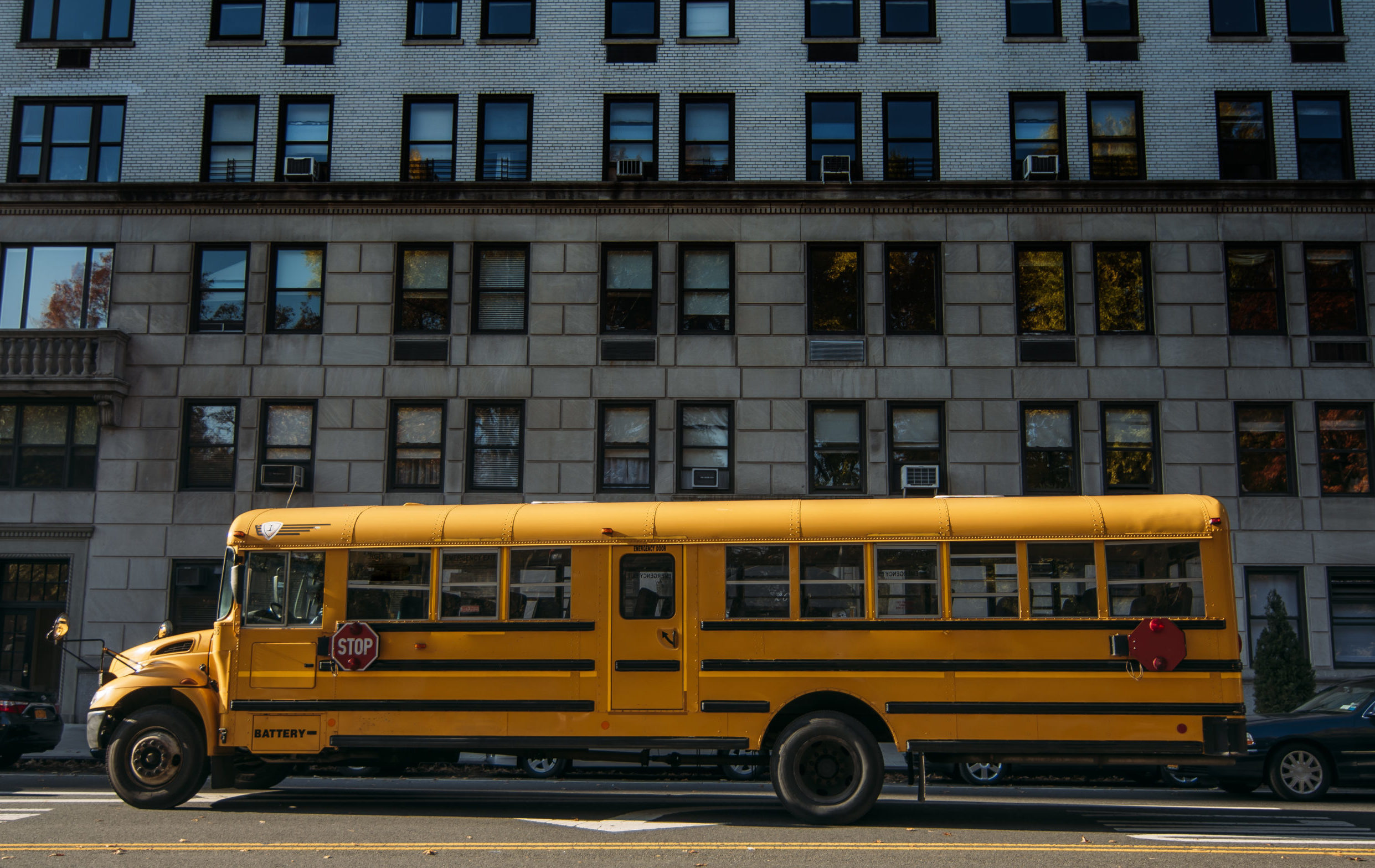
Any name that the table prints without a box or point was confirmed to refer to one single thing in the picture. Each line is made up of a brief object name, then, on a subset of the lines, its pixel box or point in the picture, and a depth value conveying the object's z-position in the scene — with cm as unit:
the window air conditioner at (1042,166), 2038
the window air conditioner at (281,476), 1995
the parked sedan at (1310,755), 1203
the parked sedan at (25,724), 1362
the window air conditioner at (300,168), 2078
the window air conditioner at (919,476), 1964
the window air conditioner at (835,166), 2053
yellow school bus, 978
